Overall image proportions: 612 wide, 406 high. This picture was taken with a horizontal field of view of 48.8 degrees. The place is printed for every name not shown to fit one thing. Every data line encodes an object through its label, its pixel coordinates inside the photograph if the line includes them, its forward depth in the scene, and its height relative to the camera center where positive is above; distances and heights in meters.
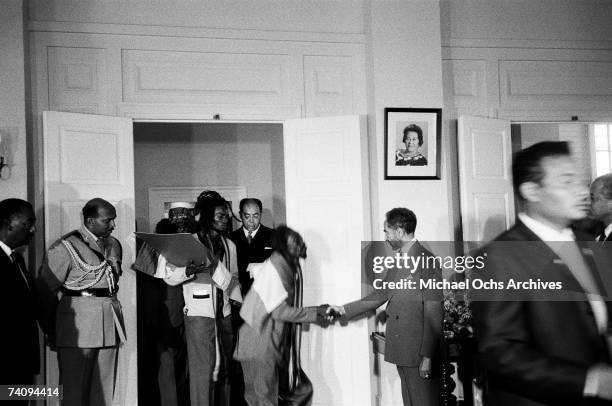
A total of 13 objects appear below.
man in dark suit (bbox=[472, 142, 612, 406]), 1.62 -0.25
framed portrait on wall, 5.53 +0.58
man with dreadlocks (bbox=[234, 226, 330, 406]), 3.99 -0.59
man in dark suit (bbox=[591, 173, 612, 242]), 4.16 +0.08
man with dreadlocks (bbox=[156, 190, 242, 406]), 4.85 -0.67
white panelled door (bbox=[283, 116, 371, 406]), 5.41 -0.09
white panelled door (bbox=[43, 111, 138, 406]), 5.02 +0.33
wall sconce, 4.89 +0.45
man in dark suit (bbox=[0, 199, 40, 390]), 3.79 -0.44
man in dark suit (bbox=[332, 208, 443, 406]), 4.01 -0.70
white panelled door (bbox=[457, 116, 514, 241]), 5.74 +0.31
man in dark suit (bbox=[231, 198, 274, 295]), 5.89 -0.16
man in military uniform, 4.35 -0.53
